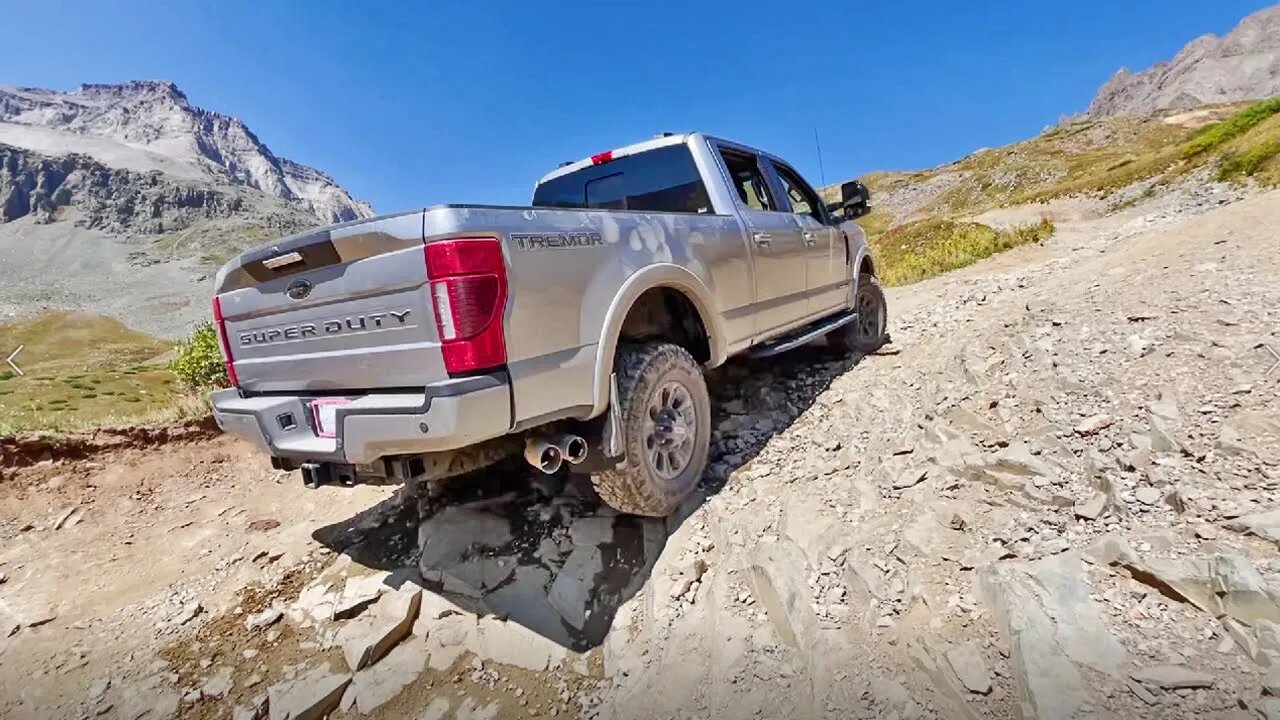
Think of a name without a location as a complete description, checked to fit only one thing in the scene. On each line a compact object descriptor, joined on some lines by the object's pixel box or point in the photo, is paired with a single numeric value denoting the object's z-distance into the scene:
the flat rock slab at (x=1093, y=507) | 2.10
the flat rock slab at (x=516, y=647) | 2.55
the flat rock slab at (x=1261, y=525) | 1.72
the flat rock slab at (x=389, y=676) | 2.46
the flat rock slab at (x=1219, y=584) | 1.57
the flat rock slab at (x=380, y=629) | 2.66
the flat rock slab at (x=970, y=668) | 1.70
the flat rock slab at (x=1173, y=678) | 1.47
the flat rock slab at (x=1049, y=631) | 1.56
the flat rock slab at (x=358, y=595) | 3.02
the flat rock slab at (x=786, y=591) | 2.20
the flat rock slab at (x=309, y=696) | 2.41
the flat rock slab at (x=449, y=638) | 2.63
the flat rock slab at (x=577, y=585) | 2.79
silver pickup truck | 2.11
